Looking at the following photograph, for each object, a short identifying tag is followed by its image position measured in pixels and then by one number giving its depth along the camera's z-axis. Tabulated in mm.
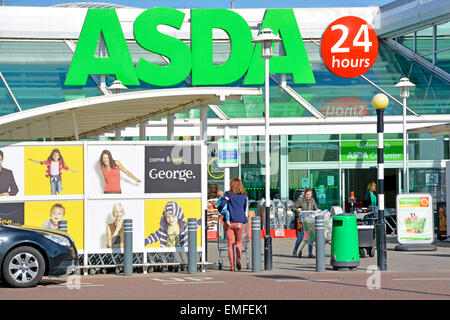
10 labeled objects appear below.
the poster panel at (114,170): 17922
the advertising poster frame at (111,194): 17672
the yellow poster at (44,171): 17703
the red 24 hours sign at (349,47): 34438
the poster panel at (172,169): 18062
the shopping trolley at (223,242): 18938
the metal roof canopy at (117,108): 17125
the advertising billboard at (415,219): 23234
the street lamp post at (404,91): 26661
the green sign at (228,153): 28641
